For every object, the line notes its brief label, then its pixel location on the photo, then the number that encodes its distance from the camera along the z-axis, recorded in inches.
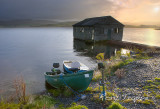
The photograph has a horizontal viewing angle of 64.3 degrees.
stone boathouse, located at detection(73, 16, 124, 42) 1263.5
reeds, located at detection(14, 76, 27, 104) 279.4
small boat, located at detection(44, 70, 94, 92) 324.2
